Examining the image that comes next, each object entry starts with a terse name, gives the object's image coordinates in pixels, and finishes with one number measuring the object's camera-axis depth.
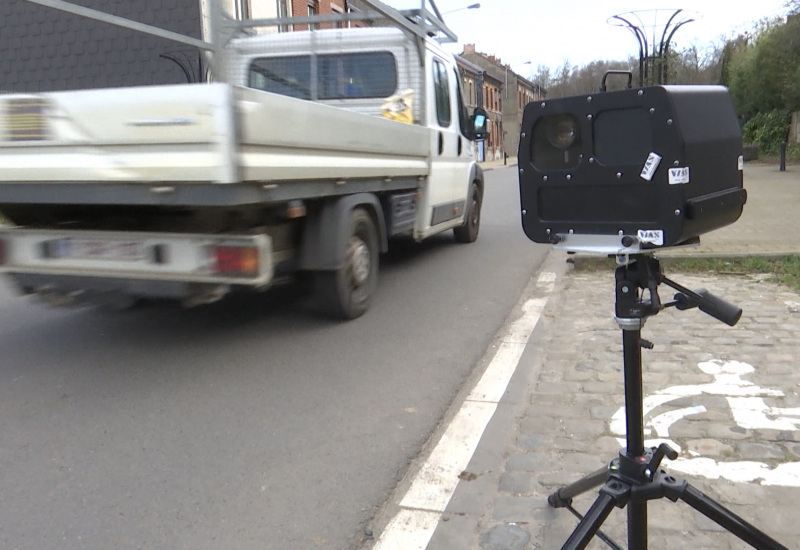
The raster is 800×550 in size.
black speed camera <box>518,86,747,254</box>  1.95
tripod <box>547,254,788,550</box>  2.16
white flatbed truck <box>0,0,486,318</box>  4.04
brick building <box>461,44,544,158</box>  71.25
